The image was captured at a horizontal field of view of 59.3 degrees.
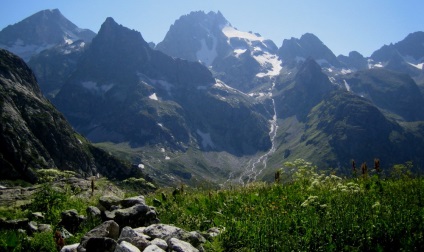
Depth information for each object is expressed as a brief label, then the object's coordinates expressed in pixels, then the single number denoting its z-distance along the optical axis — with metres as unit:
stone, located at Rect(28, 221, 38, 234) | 12.55
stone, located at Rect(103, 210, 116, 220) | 12.40
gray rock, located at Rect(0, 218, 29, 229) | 13.02
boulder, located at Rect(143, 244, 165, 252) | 8.70
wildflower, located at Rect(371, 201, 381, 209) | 9.84
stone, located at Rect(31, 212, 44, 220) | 13.77
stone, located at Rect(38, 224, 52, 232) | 12.45
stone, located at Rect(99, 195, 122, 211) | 14.02
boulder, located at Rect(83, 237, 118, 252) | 9.59
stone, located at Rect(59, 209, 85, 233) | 13.17
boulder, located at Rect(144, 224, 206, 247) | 9.96
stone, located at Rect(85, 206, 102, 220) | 13.22
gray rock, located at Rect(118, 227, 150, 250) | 9.40
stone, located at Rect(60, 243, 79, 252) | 10.10
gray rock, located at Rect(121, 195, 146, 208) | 13.75
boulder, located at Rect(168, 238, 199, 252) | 9.03
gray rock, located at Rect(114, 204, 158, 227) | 12.23
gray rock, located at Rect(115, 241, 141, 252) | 8.54
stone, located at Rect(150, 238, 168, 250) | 9.30
